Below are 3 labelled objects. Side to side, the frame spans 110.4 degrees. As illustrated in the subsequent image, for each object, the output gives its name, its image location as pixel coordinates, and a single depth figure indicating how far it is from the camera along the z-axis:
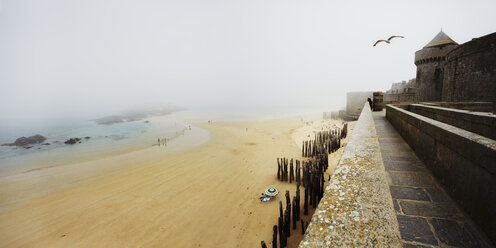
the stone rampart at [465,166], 1.26
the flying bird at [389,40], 7.86
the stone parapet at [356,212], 0.97
